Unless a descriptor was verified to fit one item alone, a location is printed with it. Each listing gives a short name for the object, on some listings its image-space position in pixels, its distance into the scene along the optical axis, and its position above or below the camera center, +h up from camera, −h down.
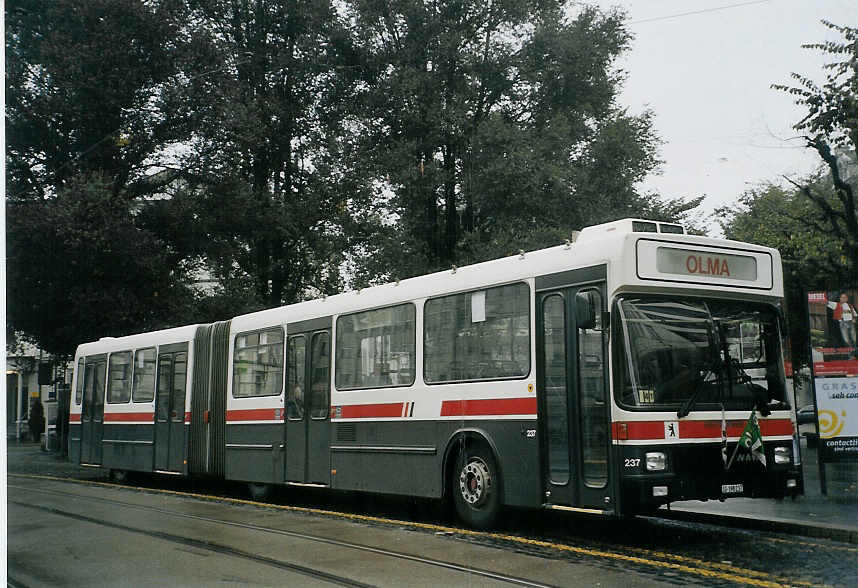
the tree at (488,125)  26.36 +8.64
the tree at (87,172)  24.17 +6.84
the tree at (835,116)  15.68 +5.06
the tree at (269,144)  28.88 +8.72
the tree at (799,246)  21.41 +4.75
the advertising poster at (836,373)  13.54 +0.81
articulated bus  9.66 +0.60
